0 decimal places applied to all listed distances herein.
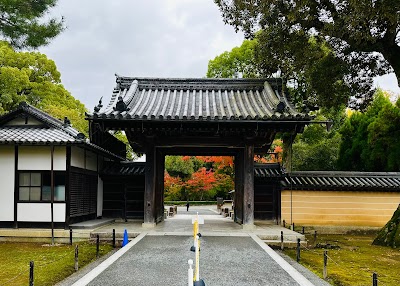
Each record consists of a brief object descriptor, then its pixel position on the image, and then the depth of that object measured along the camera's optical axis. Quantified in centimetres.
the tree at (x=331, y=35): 1151
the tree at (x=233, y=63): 3359
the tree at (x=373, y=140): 1956
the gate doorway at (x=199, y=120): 1216
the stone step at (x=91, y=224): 1252
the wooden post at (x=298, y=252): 969
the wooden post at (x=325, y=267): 802
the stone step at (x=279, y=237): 1162
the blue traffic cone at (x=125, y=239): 1092
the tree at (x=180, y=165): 3844
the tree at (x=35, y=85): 2623
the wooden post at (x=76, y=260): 823
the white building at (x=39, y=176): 1241
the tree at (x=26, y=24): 1144
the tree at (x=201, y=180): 3612
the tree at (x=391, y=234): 1273
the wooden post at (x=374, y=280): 598
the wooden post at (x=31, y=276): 641
